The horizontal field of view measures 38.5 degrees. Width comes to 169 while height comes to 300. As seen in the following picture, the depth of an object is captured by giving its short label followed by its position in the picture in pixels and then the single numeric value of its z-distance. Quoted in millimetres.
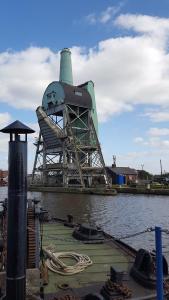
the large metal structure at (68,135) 55058
